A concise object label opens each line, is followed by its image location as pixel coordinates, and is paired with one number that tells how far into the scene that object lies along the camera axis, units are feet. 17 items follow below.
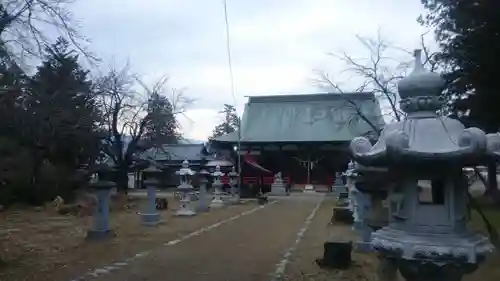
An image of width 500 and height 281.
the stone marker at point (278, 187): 111.24
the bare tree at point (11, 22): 27.40
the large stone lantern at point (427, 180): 14.15
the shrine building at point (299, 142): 117.39
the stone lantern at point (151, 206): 52.85
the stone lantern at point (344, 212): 54.60
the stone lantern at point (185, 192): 63.57
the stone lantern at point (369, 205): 29.63
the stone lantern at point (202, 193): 71.02
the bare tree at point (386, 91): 73.77
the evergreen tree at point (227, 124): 192.75
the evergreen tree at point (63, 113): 30.81
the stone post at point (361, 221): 35.24
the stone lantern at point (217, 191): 80.58
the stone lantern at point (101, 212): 41.24
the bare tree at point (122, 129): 101.76
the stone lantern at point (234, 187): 91.99
